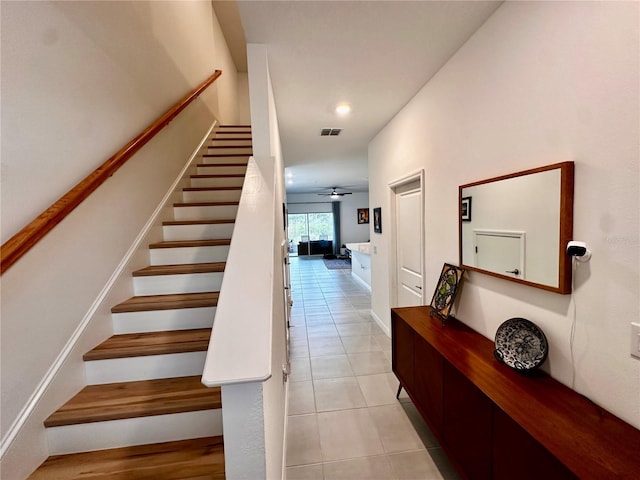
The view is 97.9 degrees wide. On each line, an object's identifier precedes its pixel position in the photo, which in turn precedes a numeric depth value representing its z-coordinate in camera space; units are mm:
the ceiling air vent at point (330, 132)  3440
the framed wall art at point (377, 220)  3754
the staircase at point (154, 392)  1229
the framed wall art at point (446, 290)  1950
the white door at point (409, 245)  2740
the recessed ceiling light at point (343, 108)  2709
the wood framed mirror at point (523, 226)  1161
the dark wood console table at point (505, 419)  889
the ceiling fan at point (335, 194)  9625
